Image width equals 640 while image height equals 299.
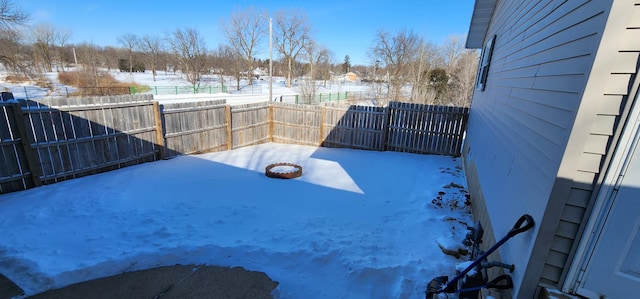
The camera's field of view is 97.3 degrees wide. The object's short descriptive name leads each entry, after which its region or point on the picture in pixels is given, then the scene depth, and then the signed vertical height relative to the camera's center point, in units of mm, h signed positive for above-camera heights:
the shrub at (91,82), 23239 -1878
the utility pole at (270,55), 15828 +940
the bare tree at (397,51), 24266 +2397
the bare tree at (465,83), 18406 -48
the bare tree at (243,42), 37469 +3802
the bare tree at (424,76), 19062 +340
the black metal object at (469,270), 2043 -1570
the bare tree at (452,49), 32250 +3808
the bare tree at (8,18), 16812 +2328
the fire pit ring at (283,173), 6918 -2444
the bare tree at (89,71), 26219 -870
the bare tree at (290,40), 38281 +4495
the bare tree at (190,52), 33906 +1830
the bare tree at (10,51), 18250 +429
